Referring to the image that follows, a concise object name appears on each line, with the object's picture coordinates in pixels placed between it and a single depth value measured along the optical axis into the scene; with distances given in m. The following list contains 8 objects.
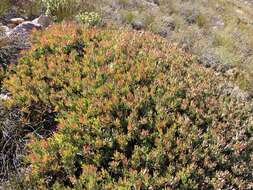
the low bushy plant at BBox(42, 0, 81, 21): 6.84
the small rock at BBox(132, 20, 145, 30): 8.49
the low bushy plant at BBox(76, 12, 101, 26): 6.50
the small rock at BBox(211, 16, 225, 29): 10.85
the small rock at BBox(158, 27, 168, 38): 8.55
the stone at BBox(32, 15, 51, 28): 6.56
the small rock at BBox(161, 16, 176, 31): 9.10
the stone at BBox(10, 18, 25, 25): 6.65
